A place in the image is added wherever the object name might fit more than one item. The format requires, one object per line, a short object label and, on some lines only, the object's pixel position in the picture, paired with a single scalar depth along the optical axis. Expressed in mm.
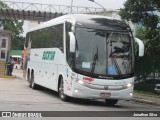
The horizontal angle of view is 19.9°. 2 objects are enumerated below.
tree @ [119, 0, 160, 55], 26594
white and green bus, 17516
